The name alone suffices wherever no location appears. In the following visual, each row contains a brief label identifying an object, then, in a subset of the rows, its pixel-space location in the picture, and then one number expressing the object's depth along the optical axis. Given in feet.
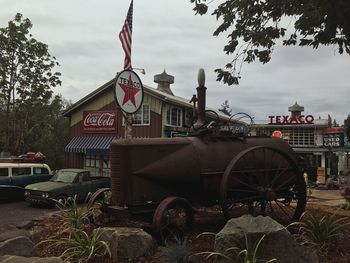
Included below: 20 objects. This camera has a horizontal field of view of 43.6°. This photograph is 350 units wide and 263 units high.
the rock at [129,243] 19.53
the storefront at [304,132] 123.13
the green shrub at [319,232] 21.18
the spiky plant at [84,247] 20.01
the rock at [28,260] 16.87
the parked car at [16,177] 54.85
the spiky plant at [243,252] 16.99
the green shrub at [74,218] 25.01
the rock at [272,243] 17.62
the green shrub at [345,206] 37.24
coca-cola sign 90.63
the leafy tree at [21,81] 83.51
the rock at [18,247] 19.99
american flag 34.28
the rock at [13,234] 24.01
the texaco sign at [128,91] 28.37
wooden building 83.76
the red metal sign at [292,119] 125.90
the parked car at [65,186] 50.37
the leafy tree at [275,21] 24.28
